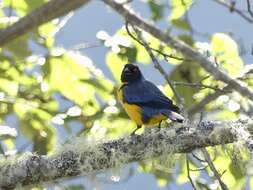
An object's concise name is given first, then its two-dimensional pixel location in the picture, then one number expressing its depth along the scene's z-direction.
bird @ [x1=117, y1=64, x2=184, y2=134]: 8.08
